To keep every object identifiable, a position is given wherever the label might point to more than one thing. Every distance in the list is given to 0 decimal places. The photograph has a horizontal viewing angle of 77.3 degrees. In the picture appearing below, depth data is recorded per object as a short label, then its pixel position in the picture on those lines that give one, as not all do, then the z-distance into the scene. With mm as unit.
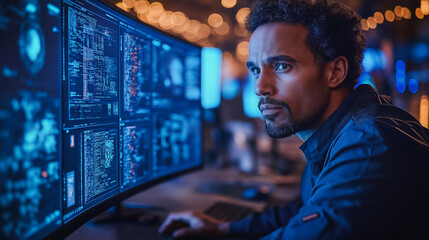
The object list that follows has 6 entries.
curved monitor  474
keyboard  1072
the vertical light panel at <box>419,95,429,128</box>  2227
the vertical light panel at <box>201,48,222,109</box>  1485
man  551
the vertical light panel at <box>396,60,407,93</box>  2922
